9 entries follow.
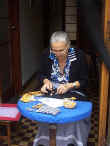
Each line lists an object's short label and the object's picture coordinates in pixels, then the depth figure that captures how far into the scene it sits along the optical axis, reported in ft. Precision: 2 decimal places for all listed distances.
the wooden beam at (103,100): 5.91
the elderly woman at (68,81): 7.03
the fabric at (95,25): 4.68
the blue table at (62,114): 4.92
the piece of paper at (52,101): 5.63
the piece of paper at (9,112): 7.39
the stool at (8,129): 7.37
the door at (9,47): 11.07
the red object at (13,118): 7.21
